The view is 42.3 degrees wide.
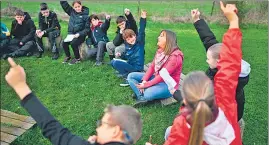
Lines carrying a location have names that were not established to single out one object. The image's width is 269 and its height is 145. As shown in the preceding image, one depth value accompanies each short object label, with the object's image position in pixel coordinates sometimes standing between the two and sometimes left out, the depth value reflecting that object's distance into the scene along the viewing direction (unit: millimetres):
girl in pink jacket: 5070
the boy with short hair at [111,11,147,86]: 6035
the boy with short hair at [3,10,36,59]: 7797
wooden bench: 4301
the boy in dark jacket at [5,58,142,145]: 2066
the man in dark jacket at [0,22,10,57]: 7801
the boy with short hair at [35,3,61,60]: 7816
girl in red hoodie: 2387
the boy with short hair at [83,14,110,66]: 7297
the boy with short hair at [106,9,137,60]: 6742
